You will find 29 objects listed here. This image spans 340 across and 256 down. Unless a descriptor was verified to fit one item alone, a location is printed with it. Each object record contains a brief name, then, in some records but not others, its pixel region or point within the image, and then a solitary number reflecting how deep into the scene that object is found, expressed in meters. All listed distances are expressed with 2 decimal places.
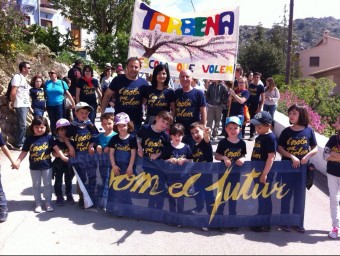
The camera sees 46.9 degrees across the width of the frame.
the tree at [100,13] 34.09
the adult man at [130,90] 5.28
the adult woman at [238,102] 8.62
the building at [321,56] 54.91
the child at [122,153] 4.73
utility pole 20.22
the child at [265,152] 4.48
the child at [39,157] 4.90
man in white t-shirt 7.89
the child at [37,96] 8.36
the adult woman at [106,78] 11.12
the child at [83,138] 5.09
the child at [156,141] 4.68
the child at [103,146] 4.99
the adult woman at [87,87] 8.51
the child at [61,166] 5.13
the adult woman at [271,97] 10.21
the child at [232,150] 4.56
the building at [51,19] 36.24
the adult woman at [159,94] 5.12
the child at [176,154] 4.60
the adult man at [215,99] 9.59
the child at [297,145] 4.57
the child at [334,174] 4.40
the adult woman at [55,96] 8.56
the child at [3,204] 4.63
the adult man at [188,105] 5.07
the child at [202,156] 4.57
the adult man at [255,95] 9.58
